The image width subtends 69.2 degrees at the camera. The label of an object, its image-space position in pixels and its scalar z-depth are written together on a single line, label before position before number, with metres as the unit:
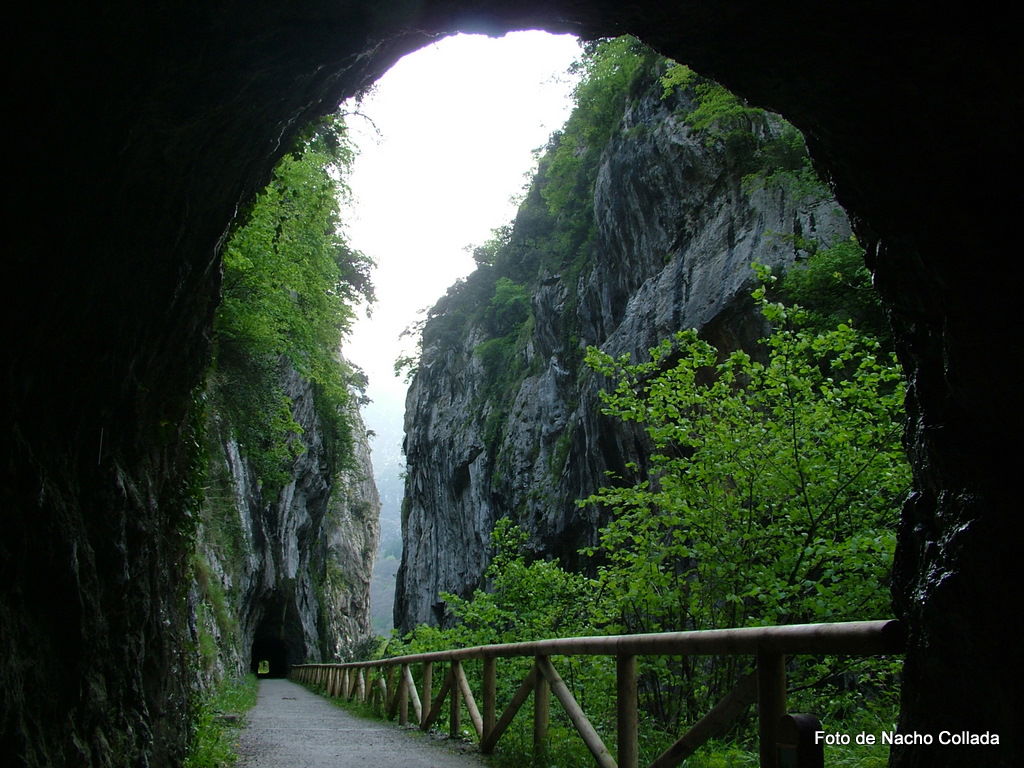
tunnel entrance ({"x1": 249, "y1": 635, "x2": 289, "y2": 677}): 41.82
